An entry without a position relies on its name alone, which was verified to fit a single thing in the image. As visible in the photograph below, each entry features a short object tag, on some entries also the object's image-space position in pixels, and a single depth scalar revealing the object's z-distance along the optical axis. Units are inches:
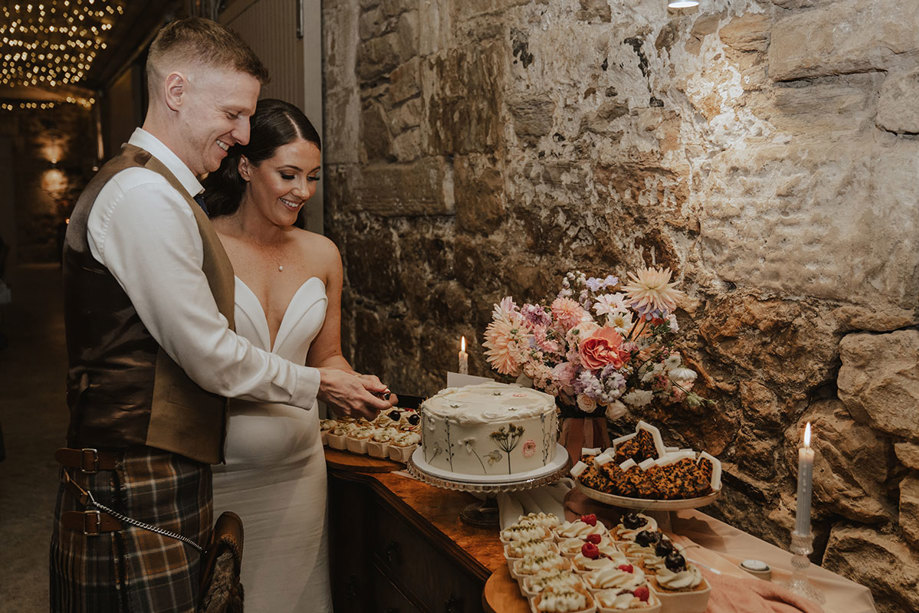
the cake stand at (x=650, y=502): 66.5
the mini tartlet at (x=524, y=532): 64.7
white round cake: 71.2
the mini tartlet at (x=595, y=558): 59.4
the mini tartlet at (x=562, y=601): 53.8
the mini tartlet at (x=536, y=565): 59.5
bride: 93.8
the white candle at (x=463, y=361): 91.8
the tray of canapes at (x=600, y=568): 54.7
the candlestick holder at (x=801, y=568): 59.7
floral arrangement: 74.8
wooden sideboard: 71.0
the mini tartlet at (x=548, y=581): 56.9
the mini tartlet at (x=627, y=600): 53.7
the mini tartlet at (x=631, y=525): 65.1
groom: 65.8
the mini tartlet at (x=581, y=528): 65.1
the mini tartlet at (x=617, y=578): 56.1
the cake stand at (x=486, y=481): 70.1
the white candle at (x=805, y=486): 60.1
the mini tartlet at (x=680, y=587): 55.6
